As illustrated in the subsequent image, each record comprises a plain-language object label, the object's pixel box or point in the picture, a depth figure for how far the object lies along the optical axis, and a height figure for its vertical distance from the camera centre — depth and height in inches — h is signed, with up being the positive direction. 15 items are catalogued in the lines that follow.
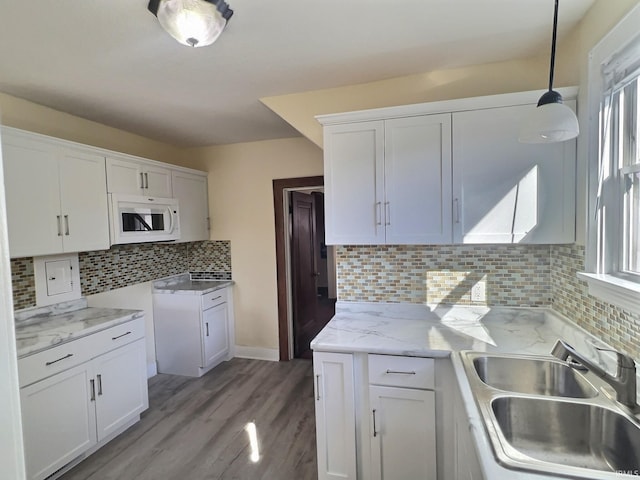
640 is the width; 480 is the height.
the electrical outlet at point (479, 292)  85.7 -17.3
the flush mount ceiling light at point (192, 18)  54.6 +36.2
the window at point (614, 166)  52.6 +9.5
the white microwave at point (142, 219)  108.7 +5.6
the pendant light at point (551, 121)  45.3 +13.9
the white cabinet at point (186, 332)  134.1 -40.2
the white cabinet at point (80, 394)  75.8 -41.1
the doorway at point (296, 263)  146.0 -15.4
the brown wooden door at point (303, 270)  152.6 -19.5
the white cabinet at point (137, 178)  108.8 +20.1
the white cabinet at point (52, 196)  82.1 +11.1
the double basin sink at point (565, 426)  41.9 -28.0
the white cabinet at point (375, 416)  66.7 -39.0
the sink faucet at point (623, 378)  44.6 -21.7
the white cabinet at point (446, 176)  72.0 +11.2
